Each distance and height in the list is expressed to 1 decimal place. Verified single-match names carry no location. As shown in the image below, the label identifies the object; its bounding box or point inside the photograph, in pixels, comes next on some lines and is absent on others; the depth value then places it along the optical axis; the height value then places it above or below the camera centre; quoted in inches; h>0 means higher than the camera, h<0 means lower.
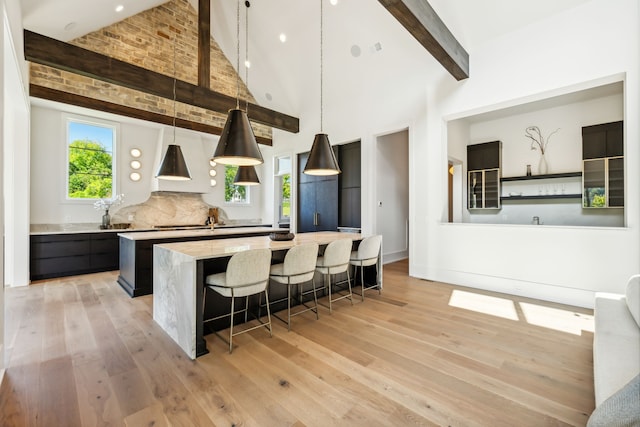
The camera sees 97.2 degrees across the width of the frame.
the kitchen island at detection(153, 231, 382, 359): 91.3 -24.4
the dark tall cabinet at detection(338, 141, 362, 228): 238.4 +26.1
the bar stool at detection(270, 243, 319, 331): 111.0 -20.4
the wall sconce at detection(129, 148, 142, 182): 248.4 +45.8
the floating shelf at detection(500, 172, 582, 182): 193.9 +28.1
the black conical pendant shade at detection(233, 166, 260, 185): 189.8 +27.5
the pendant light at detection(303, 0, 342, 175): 137.9 +28.5
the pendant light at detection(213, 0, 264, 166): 105.0 +28.1
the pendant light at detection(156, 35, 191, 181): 157.2 +28.0
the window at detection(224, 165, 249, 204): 316.2 +29.5
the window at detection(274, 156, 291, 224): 323.0 +35.1
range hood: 257.4 +54.2
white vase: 208.4 +36.2
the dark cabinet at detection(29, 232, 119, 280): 185.6 -26.4
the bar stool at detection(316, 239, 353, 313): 129.2 -19.8
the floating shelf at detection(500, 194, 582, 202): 193.9 +13.3
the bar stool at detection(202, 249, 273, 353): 93.8 -20.9
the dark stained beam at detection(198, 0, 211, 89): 211.0 +134.1
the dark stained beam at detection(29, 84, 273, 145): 190.5 +83.7
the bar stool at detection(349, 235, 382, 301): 144.7 -19.2
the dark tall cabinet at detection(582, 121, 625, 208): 171.5 +30.8
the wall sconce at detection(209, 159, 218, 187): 297.6 +45.3
